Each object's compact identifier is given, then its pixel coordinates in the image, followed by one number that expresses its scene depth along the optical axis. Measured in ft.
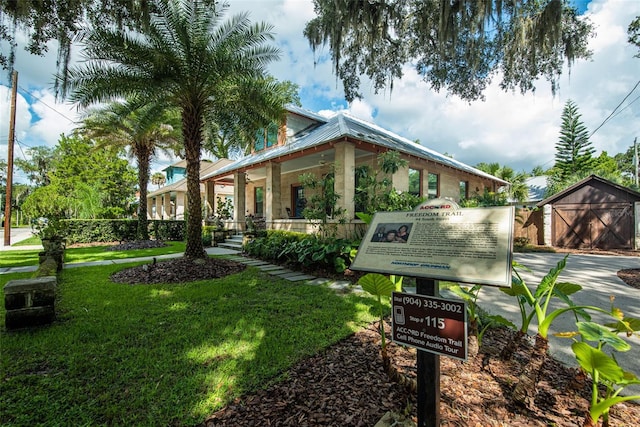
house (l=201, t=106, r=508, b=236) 29.73
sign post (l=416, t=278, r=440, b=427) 6.02
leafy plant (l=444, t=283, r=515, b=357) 9.57
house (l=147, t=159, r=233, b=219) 78.12
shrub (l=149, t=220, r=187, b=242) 56.80
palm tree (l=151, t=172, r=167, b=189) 134.72
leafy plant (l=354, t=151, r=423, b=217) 26.09
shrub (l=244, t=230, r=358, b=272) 23.71
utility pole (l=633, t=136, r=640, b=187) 81.05
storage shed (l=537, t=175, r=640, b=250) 41.91
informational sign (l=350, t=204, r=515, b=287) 5.61
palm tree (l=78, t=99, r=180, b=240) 40.24
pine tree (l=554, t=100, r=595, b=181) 96.78
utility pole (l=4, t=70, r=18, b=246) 44.94
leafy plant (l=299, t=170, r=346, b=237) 27.40
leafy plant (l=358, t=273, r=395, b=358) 8.53
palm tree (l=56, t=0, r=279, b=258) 21.56
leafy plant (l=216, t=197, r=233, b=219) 51.84
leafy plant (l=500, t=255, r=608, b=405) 7.07
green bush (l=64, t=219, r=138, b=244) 48.34
